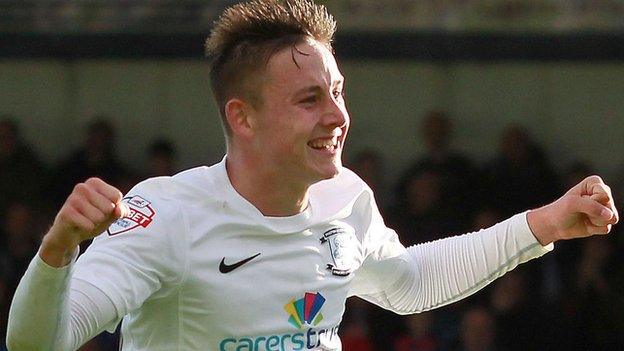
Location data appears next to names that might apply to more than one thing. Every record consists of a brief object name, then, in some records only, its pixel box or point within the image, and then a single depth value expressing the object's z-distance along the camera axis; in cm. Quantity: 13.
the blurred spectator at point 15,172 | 2117
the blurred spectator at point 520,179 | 2025
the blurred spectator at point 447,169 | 2003
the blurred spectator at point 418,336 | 1875
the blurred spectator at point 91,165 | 2091
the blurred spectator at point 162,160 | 2095
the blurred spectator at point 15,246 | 1961
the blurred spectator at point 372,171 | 2056
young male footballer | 816
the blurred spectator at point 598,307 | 1902
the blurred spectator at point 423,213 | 1952
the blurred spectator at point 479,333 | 1861
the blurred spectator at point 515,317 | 1875
